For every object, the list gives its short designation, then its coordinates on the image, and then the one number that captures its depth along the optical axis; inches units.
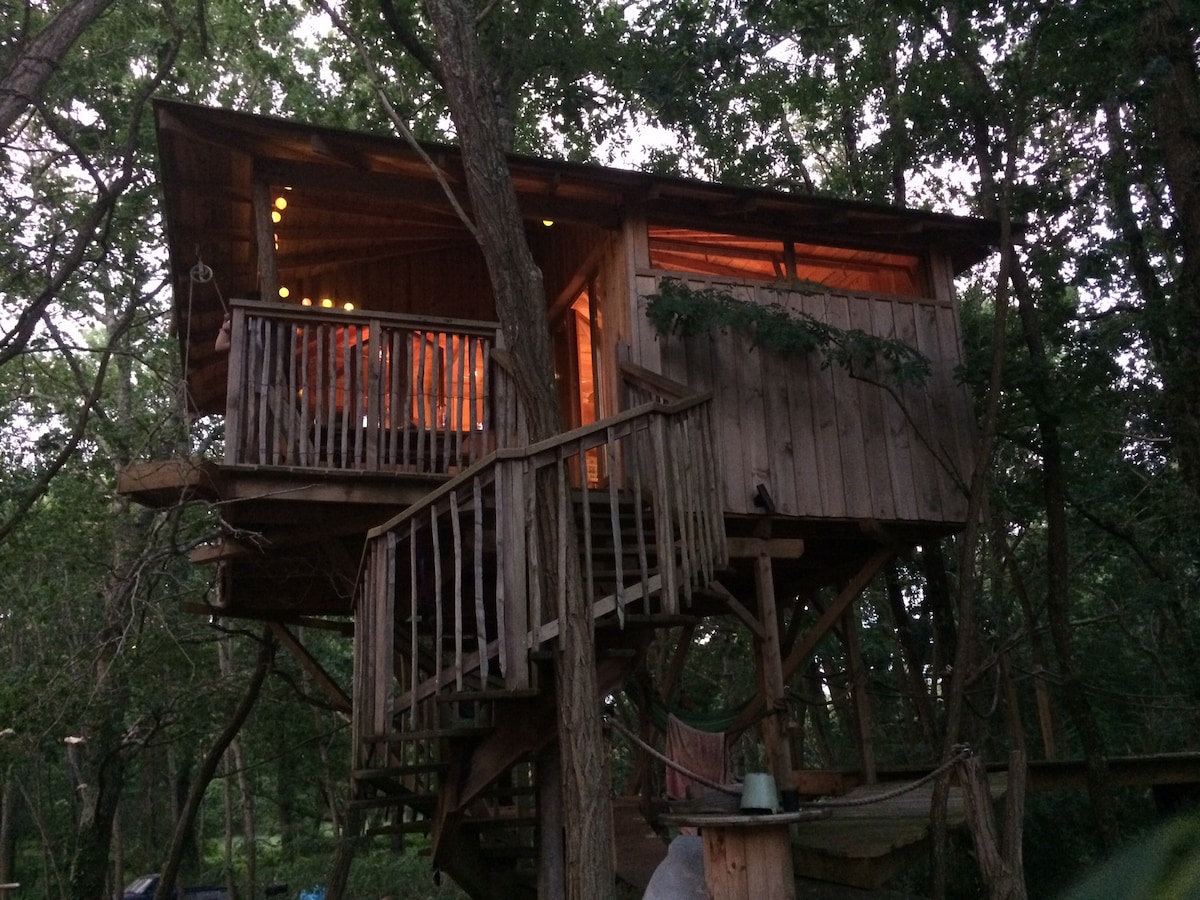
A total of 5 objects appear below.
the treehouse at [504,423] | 234.5
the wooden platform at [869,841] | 252.2
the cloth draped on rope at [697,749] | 316.2
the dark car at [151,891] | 714.8
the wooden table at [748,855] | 206.2
